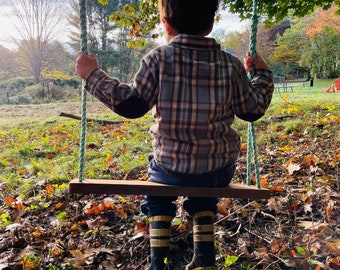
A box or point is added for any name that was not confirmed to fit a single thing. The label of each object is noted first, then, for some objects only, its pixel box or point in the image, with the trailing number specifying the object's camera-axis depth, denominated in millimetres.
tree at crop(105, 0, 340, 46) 3480
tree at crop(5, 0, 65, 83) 20359
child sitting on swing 1238
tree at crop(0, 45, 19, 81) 23250
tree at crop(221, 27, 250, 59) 27688
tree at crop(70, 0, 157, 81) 18091
